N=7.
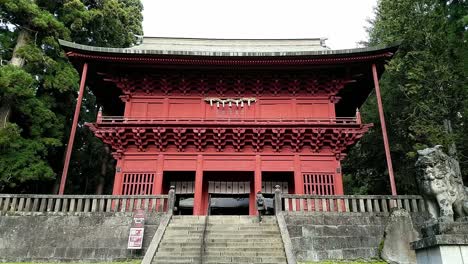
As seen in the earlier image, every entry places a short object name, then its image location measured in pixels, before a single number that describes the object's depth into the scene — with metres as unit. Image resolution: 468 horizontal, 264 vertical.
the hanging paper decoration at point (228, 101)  17.70
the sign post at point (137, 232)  11.16
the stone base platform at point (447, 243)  7.20
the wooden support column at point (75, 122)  13.27
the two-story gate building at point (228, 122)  16.02
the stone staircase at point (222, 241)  9.88
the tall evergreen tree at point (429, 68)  13.70
